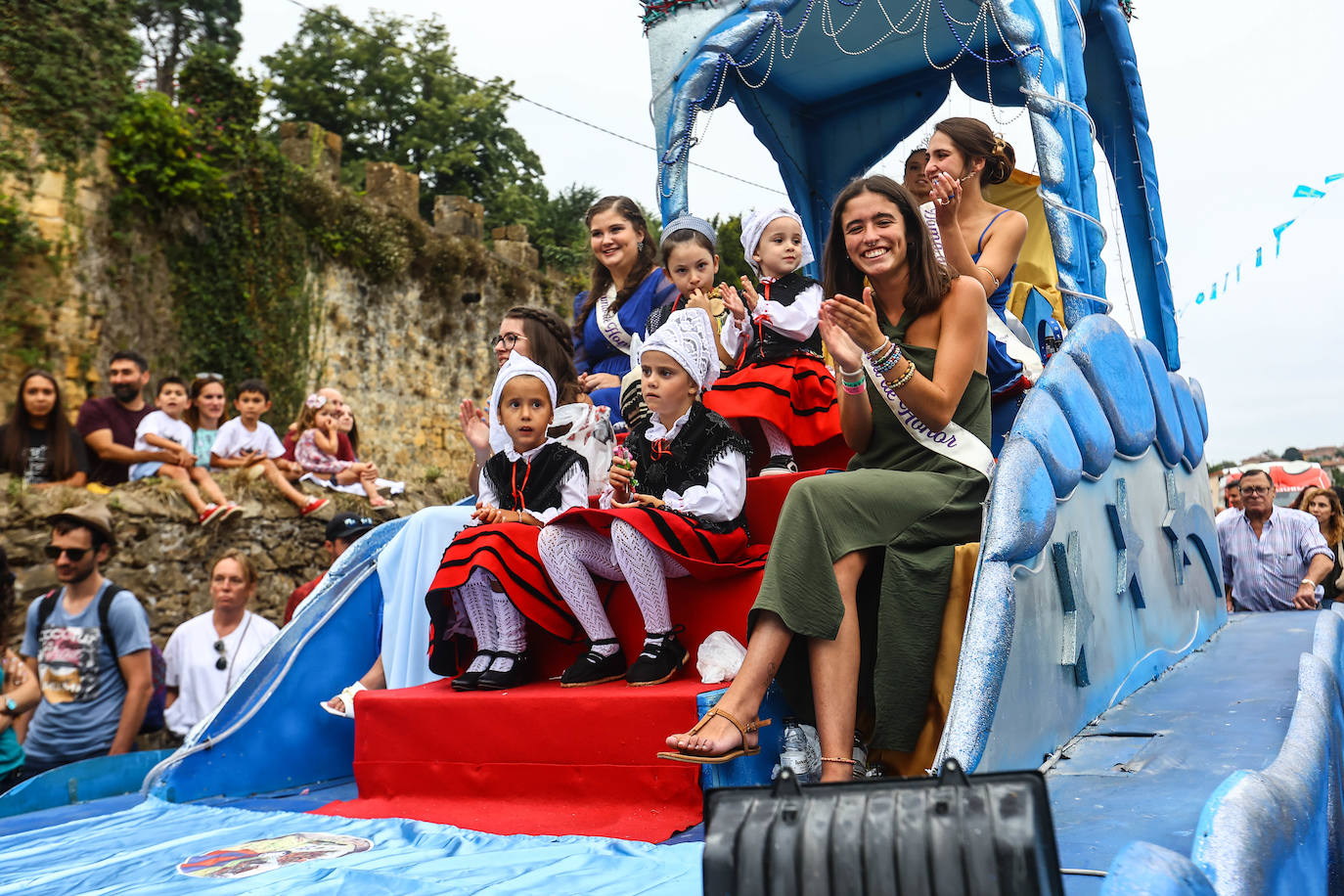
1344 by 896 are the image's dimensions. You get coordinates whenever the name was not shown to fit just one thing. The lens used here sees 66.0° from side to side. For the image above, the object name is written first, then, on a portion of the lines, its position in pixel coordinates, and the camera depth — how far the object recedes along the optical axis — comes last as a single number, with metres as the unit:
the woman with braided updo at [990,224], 3.42
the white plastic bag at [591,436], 3.57
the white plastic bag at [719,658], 2.73
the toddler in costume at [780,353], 3.75
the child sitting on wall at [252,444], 8.13
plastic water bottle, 2.40
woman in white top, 4.80
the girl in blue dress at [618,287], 4.61
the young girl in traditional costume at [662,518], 2.93
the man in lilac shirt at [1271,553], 6.09
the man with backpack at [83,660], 4.13
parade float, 1.97
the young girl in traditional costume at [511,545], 3.12
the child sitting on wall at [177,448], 7.57
